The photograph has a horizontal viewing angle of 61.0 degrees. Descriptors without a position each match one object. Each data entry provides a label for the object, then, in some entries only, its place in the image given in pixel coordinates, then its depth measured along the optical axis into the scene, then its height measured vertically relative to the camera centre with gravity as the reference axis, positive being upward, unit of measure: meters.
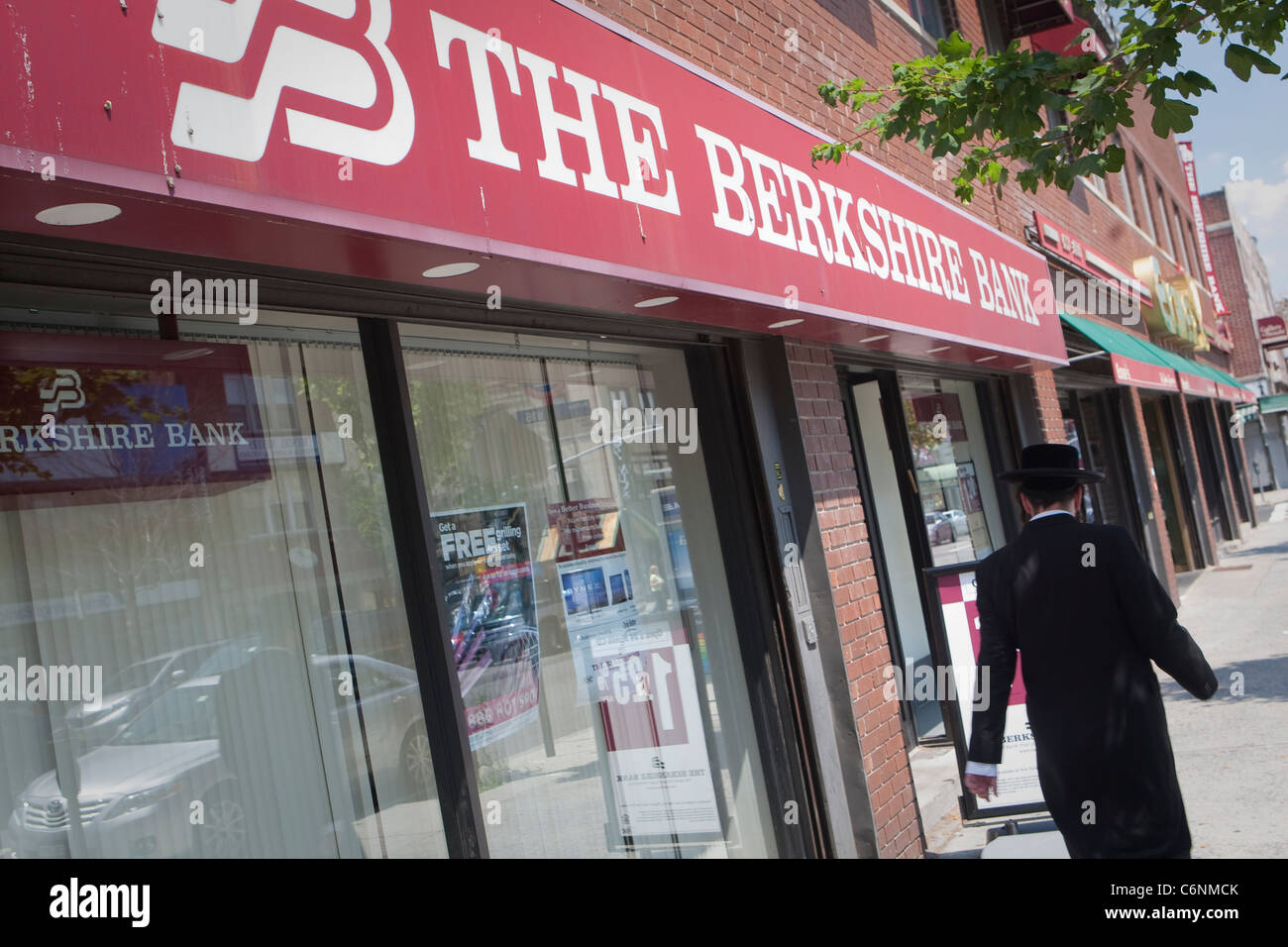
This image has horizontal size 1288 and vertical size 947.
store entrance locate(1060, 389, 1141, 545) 15.10 -0.09
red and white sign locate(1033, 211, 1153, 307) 11.62 +2.37
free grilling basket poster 3.97 -0.19
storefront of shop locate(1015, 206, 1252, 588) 12.66 +0.79
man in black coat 3.66 -0.79
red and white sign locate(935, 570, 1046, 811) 5.75 -1.22
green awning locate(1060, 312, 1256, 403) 11.70 +1.23
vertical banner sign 25.67 +5.38
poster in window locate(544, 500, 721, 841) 4.62 -0.64
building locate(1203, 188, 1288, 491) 40.78 +3.17
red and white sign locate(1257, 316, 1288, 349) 40.62 +3.33
